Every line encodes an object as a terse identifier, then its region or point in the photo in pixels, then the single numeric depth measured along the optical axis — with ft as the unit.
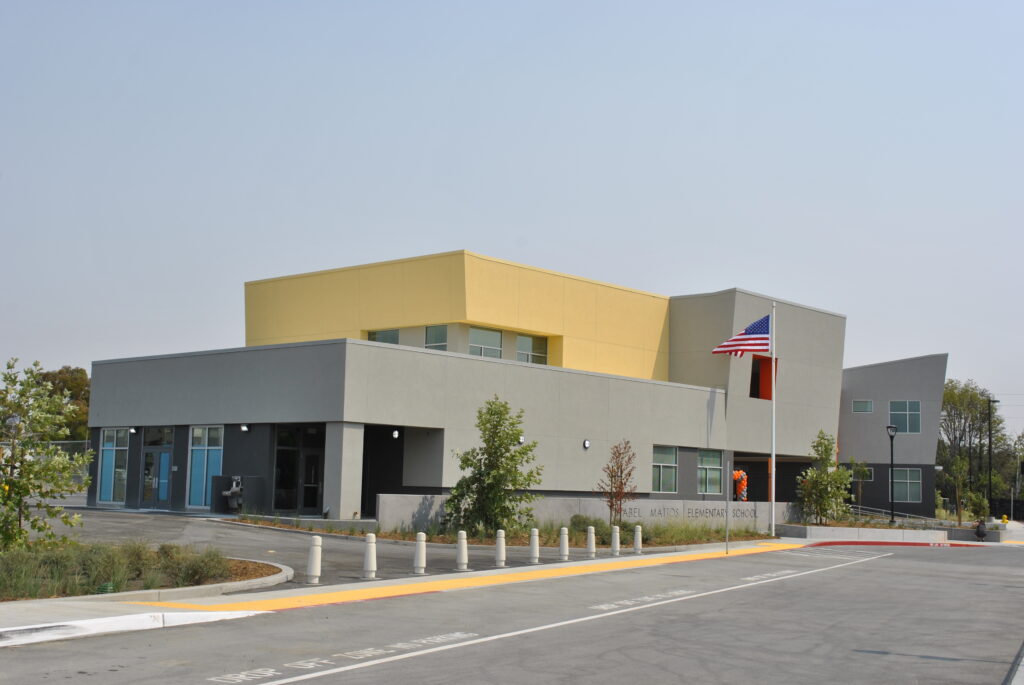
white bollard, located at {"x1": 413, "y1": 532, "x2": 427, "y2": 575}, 68.44
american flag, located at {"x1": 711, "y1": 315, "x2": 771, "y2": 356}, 135.03
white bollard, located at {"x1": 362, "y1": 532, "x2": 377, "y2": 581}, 64.69
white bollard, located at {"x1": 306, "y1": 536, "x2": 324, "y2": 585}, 59.98
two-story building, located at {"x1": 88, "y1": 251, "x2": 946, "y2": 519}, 114.73
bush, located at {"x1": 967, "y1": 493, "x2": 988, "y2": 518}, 183.93
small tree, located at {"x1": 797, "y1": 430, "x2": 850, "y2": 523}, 146.00
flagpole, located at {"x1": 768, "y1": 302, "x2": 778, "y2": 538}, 139.44
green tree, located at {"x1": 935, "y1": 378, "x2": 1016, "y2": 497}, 342.85
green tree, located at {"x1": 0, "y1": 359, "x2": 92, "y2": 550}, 55.16
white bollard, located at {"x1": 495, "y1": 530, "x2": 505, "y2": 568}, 75.31
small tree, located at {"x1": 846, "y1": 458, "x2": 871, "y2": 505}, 186.55
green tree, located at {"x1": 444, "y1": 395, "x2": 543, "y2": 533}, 99.91
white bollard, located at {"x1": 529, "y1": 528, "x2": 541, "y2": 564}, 80.74
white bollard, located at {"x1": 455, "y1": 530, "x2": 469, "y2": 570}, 71.77
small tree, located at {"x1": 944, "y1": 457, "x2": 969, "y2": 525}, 189.86
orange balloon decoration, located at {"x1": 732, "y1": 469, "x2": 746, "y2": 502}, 167.63
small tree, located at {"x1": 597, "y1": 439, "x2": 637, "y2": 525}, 110.32
